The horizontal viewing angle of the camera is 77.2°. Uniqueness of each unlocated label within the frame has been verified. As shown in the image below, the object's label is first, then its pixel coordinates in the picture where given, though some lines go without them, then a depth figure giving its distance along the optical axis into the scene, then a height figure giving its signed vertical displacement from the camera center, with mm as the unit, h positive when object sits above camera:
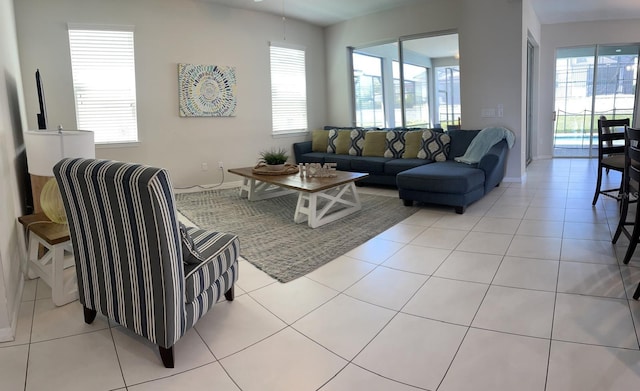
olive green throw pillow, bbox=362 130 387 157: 6094 -43
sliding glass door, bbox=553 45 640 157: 7715 +764
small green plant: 4938 -172
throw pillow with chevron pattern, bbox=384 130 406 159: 5914 -82
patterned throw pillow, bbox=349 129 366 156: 6340 -31
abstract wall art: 5594 +823
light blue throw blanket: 4992 -89
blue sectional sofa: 4230 -378
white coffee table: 3963 -533
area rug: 3096 -817
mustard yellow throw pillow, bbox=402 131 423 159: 5730 -80
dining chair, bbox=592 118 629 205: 4191 -203
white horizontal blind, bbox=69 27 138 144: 4844 +859
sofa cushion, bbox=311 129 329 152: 6891 +35
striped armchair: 1636 -471
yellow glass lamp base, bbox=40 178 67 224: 2607 -329
